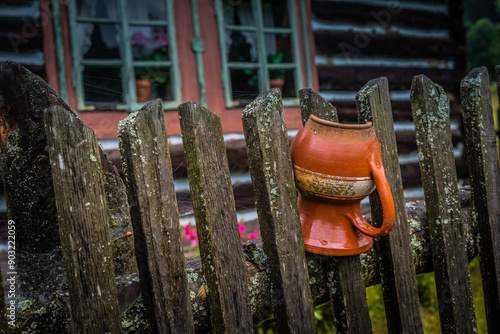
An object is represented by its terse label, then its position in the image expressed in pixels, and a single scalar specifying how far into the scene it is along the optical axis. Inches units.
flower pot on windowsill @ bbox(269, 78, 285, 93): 150.1
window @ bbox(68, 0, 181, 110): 124.3
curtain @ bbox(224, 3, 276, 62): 146.6
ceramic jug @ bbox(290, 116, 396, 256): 42.3
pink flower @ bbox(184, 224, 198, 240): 112.3
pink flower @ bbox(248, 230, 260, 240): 111.8
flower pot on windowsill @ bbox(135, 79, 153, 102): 133.7
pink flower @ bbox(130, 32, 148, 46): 139.3
